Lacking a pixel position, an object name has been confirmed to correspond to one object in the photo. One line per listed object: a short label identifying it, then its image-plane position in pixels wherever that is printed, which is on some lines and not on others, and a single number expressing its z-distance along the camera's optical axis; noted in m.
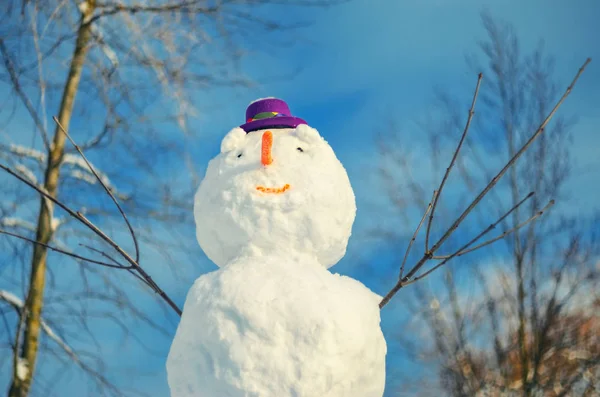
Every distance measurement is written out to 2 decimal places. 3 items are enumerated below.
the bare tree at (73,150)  4.61
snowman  3.31
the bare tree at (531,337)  4.86
